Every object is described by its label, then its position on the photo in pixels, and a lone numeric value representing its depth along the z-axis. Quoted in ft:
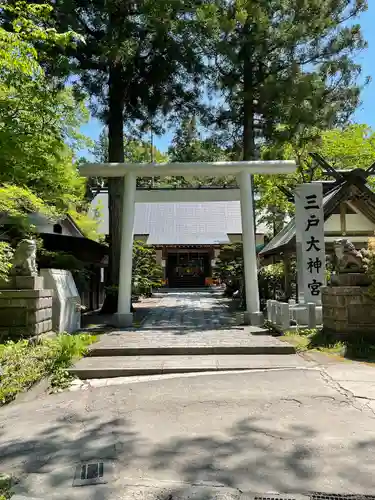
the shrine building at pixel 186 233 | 90.57
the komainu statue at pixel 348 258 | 24.86
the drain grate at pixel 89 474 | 9.47
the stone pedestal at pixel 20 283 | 23.65
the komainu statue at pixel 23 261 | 23.97
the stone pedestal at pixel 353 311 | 24.22
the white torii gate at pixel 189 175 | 35.63
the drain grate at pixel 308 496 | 8.55
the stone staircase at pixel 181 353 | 20.20
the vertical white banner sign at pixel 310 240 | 32.24
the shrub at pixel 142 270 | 56.03
